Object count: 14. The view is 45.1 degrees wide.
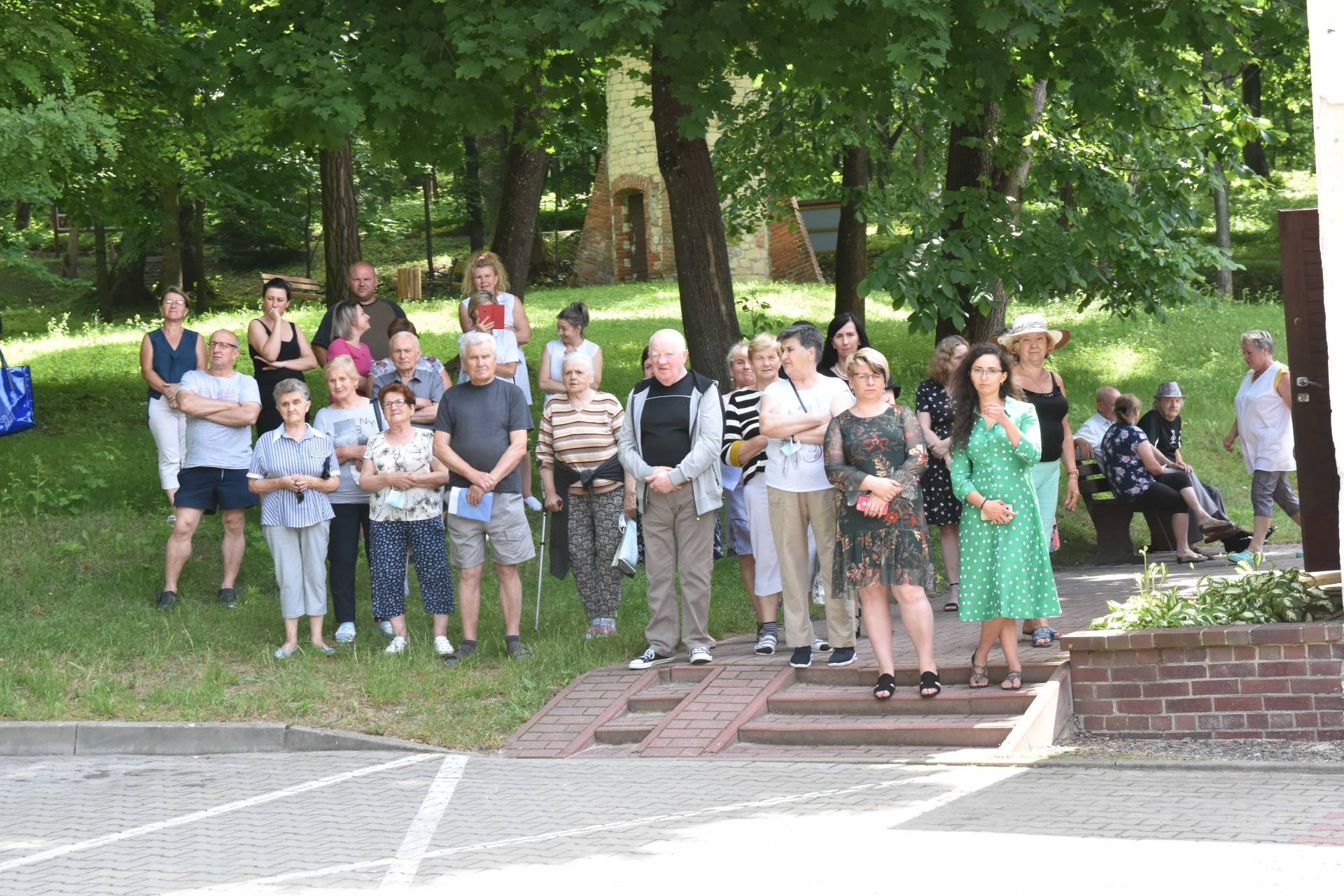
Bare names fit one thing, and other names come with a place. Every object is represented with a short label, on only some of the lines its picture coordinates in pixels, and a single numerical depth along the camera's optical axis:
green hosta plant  8.39
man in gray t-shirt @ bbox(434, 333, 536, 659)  10.24
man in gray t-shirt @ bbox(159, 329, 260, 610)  11.58
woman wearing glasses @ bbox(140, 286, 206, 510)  12.40
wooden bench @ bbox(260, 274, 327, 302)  35.59
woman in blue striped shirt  10.50
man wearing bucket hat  13.48
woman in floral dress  8.57
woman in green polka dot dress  8.60
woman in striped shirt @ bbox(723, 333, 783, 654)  9.84
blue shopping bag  12.27
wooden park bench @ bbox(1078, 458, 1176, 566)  13.65
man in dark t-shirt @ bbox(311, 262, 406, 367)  12.70
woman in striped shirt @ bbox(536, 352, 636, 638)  10.34
